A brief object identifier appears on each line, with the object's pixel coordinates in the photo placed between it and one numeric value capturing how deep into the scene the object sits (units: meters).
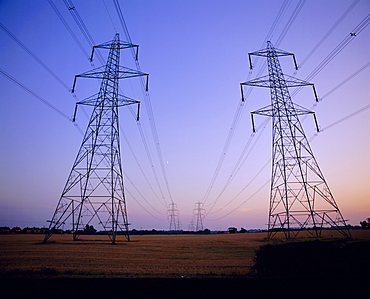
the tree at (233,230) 158.00
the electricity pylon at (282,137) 30.09
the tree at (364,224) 121.78
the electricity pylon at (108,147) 35.12
